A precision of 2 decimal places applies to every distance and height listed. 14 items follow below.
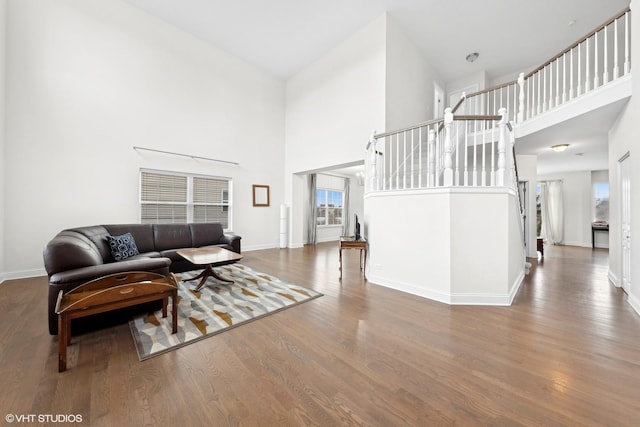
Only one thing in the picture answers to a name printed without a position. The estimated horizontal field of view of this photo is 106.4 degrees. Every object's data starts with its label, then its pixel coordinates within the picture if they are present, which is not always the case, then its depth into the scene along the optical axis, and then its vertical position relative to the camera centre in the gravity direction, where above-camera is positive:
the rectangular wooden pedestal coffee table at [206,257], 3.35 -0.64
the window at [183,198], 5.21 +0.36
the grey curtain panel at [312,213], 8.08 +0.02
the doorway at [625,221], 3.32 -0.11
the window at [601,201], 7.94 +0.43
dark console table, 7.56 -0.48
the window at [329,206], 8.88 +0.27
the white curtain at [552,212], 8.52 +0.06
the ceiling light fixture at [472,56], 6.44 +4.30
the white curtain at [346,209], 9.66 +0.19
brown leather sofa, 2.14 -0.51
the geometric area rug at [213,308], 2.10 -1.10
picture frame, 6.88 +0.54
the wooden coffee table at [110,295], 1.69 -0.67
